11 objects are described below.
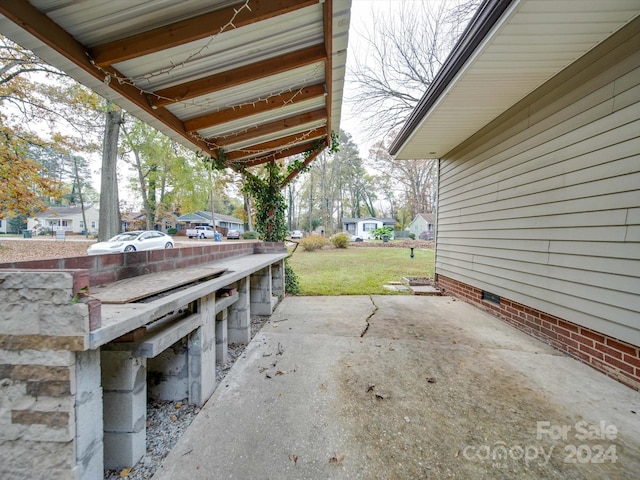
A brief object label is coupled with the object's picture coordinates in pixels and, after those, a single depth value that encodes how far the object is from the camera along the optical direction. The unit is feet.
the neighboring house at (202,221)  108.17
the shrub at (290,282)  17.61
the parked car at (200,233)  84.60
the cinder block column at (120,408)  4.51
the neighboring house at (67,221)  101.50
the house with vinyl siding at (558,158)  6.97
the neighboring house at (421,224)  93.20
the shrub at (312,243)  47.26
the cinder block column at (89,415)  3.45
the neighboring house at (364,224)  103.38
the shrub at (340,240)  49.93
